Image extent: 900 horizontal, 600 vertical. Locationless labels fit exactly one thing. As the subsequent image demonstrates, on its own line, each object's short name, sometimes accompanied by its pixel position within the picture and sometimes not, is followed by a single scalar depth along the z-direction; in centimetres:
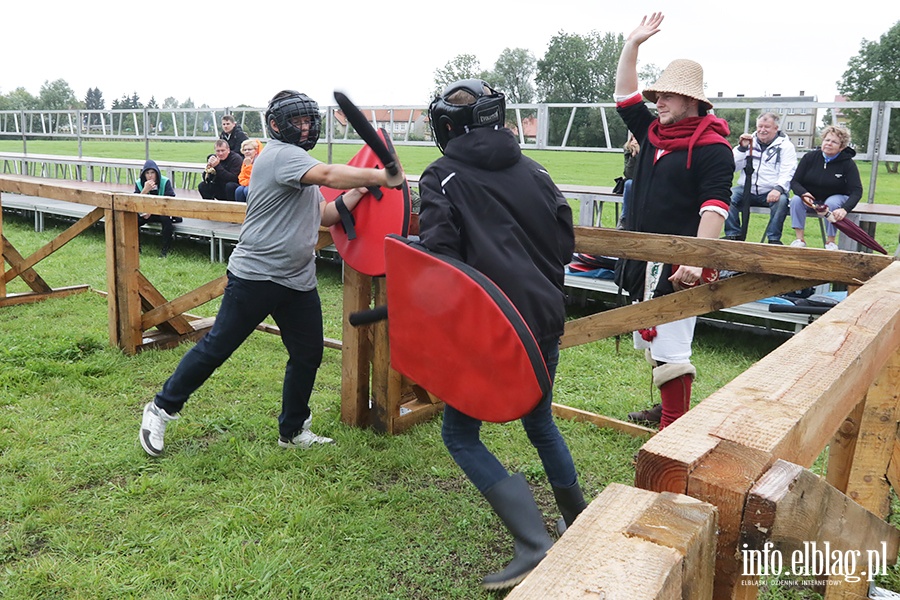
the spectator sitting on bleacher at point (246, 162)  1063
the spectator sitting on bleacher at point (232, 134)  1203
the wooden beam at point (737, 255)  294
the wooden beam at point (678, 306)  324
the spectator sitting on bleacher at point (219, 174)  1132
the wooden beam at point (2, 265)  722
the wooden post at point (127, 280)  555
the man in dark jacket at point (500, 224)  248
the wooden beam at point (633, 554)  90
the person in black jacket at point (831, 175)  804
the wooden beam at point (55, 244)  598
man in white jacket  867
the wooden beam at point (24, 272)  730
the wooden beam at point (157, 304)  575
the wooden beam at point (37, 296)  743
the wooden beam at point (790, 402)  115
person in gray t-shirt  357
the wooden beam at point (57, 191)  556
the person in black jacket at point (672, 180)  346
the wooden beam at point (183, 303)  508
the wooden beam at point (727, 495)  106
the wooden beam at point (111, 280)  556
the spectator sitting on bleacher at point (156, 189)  1144
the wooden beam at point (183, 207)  476
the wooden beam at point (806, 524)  104
